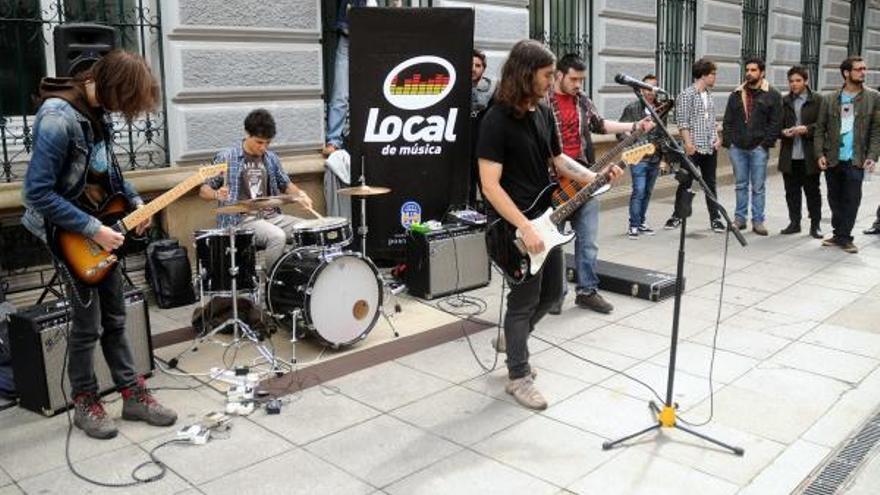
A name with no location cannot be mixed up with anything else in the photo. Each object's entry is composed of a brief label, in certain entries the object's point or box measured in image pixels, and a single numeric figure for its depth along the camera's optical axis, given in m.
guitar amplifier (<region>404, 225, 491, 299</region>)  6.64
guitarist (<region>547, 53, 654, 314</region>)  5.92
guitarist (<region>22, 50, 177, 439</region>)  3.71
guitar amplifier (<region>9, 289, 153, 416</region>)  4.28
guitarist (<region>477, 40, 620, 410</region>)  4.15
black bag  6.27
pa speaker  4.48
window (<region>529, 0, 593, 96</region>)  10.14
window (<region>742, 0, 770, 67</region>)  14.43
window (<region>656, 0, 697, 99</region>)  12.14
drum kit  5.08
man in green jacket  8.18
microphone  3.95
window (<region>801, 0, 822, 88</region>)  16.78
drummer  5.70
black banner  6.83
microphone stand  3.78
